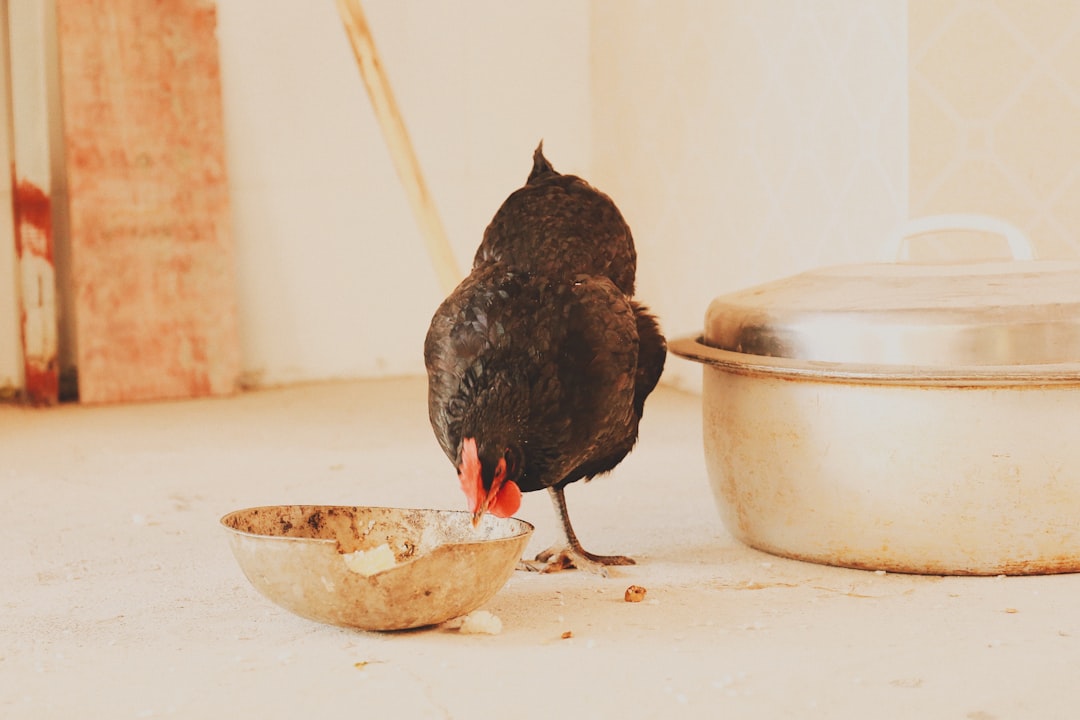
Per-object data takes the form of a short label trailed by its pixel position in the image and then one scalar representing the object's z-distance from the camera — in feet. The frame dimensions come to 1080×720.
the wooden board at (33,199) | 10.00
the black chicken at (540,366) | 4.84
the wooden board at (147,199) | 10.14
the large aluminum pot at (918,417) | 4.92
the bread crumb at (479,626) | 4.66
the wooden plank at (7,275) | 10.14
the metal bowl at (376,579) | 4.35
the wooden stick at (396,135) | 8.92
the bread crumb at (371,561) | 4.38
